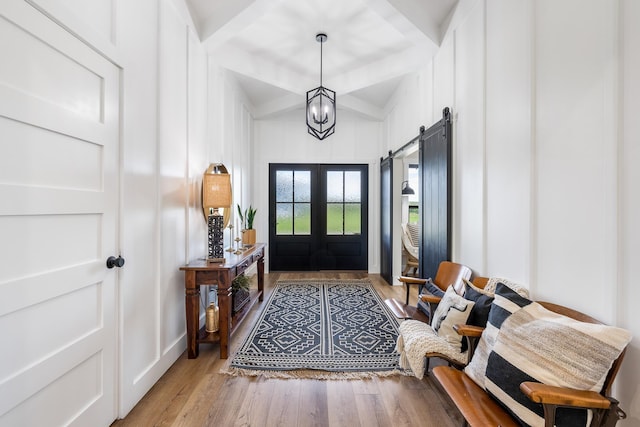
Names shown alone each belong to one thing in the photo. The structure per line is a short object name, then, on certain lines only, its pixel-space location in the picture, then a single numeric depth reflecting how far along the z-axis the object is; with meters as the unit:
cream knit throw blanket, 1.78
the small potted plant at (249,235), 3.91
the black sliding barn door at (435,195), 2.65
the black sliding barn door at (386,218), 4.85
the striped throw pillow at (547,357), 1.08
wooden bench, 1.03
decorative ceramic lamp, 2.70
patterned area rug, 2.33
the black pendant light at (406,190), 5.50
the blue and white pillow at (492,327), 1.43
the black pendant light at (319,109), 3.55
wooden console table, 2.46
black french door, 5.65
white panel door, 1.16
